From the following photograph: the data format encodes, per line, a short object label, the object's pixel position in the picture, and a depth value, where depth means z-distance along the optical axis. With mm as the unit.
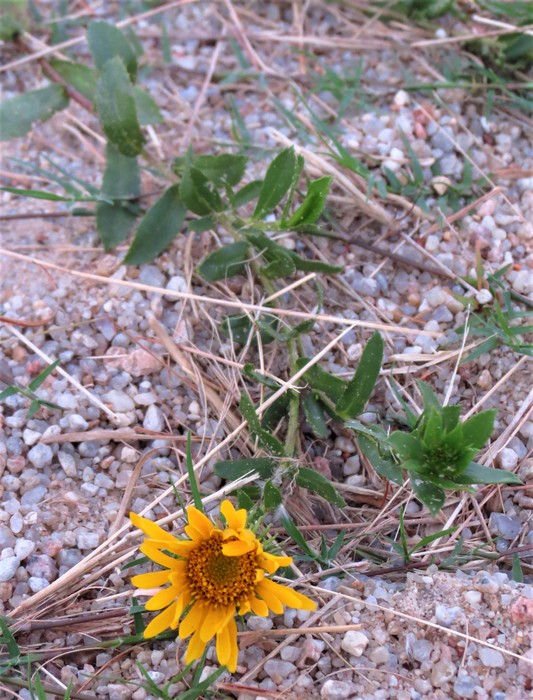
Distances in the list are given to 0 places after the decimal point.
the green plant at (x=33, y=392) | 351
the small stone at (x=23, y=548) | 328
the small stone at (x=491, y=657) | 301
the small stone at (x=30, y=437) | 350
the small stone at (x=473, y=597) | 311
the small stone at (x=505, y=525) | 337
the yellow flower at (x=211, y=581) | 296
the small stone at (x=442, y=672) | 299
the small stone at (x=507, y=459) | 347
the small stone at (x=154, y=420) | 359
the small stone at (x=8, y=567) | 323
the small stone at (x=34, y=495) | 340
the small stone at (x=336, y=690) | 296
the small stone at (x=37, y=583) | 324
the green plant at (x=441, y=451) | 318
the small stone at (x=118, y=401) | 361
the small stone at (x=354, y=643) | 304
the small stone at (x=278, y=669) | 303
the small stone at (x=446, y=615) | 308
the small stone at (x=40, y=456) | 347
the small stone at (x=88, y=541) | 334
